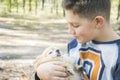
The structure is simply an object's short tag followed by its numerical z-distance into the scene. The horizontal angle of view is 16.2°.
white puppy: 2.33
